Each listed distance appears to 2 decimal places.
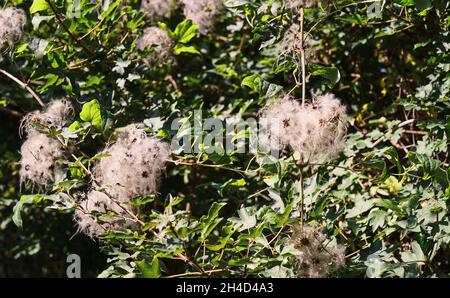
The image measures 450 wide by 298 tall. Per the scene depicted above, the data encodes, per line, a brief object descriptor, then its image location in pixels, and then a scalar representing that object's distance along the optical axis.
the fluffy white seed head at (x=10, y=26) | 0.98
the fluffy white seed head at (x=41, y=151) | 0.92
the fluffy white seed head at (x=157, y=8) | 1.12
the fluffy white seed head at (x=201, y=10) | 1.11
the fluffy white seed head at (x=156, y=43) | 1.07
